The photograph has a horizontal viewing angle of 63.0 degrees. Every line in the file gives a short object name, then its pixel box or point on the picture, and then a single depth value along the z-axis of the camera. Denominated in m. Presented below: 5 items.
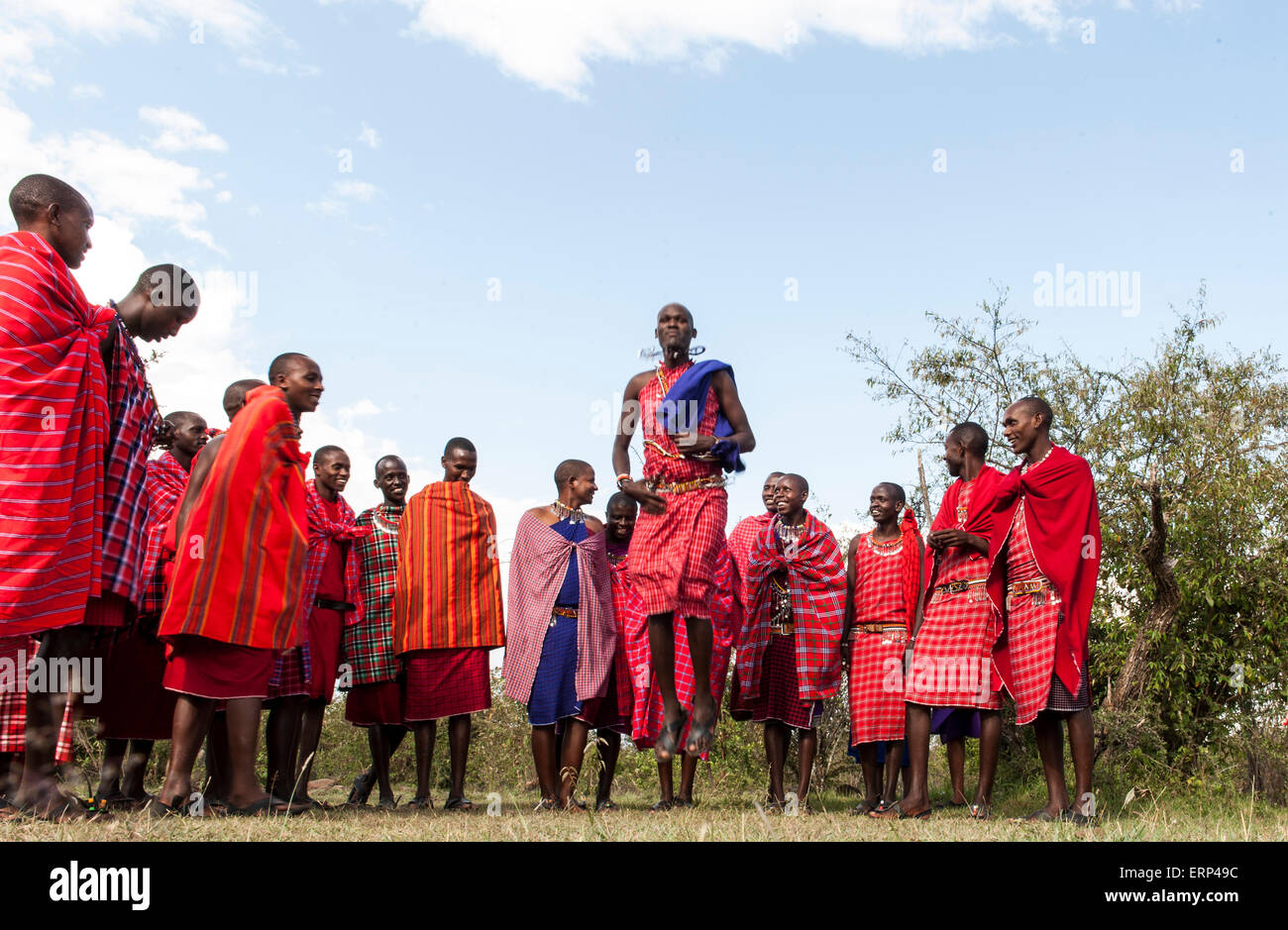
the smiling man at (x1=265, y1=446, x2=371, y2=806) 7.25
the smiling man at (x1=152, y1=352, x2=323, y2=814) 5.13
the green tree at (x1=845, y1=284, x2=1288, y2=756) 9.16
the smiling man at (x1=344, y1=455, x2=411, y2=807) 7.96
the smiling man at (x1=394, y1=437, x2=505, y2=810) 7.59
